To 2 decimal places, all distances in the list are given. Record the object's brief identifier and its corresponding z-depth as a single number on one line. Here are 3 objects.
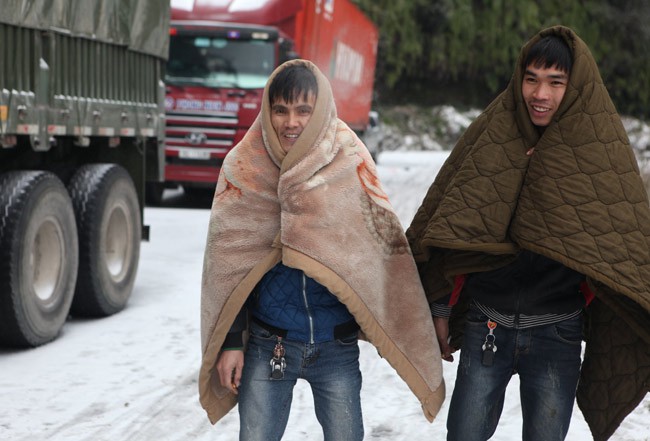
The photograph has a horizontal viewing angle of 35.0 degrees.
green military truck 6.46
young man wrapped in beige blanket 3.21
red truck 15.51
